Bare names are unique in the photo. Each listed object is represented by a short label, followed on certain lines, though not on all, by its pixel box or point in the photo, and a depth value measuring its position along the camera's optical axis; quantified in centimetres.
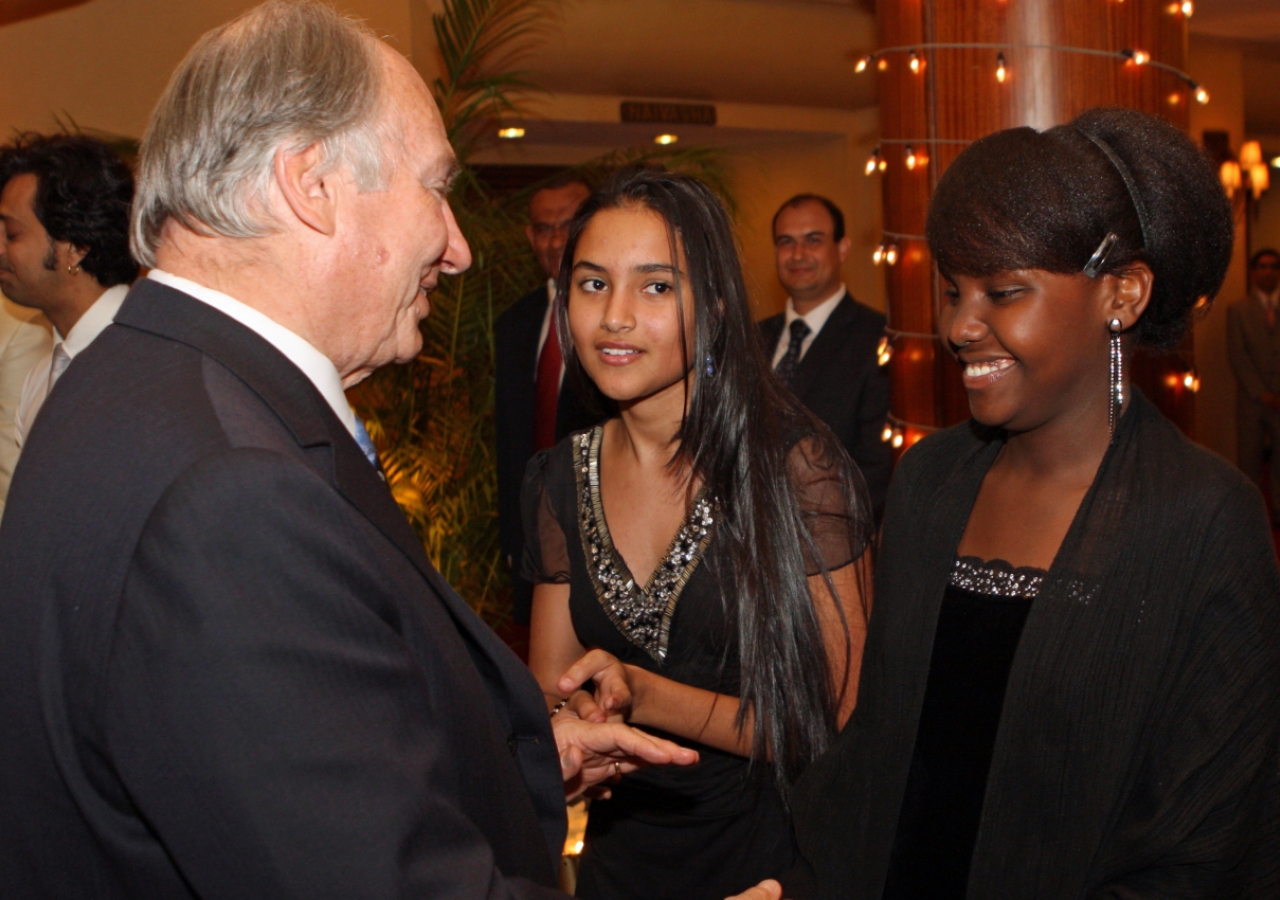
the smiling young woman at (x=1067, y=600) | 130
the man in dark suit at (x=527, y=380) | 418
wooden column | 224
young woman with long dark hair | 181
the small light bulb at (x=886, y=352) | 265
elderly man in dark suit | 82
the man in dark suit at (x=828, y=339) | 406
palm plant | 448
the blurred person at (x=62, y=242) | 319
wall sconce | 838
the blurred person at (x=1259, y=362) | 871
